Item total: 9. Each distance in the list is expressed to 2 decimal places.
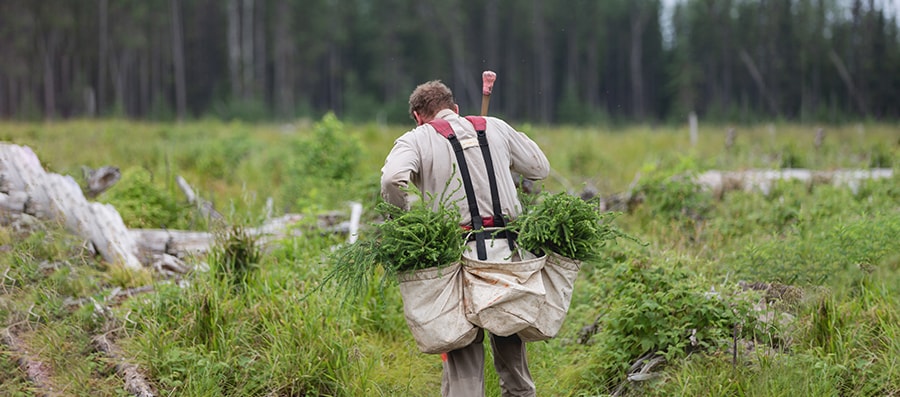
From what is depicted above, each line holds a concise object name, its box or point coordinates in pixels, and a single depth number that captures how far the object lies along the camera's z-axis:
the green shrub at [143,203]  16.56
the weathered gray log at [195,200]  16.83
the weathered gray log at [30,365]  9.79
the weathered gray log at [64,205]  13.75
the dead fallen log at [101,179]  17.44
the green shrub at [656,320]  10.13
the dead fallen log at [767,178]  19.31
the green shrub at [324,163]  20.83
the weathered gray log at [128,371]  9.72
